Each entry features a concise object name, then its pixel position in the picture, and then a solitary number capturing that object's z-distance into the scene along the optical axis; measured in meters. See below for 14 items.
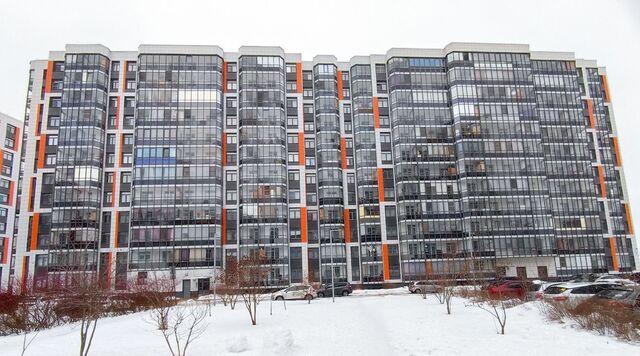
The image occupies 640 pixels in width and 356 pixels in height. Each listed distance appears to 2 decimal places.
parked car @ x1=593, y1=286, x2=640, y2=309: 20.36
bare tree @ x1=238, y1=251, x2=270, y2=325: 29.32
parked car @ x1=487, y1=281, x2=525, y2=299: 33.34
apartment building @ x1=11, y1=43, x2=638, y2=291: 69.94
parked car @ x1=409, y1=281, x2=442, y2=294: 47.28
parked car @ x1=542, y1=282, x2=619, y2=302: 27.01
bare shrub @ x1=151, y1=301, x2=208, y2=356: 19.74
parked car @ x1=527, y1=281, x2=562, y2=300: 30.83
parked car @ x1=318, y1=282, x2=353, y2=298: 51.81
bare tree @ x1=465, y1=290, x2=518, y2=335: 29.20
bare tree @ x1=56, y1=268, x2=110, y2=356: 18.36
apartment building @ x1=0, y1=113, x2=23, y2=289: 88.38
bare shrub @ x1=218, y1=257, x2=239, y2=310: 37.00
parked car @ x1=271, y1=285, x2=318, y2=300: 46.97
